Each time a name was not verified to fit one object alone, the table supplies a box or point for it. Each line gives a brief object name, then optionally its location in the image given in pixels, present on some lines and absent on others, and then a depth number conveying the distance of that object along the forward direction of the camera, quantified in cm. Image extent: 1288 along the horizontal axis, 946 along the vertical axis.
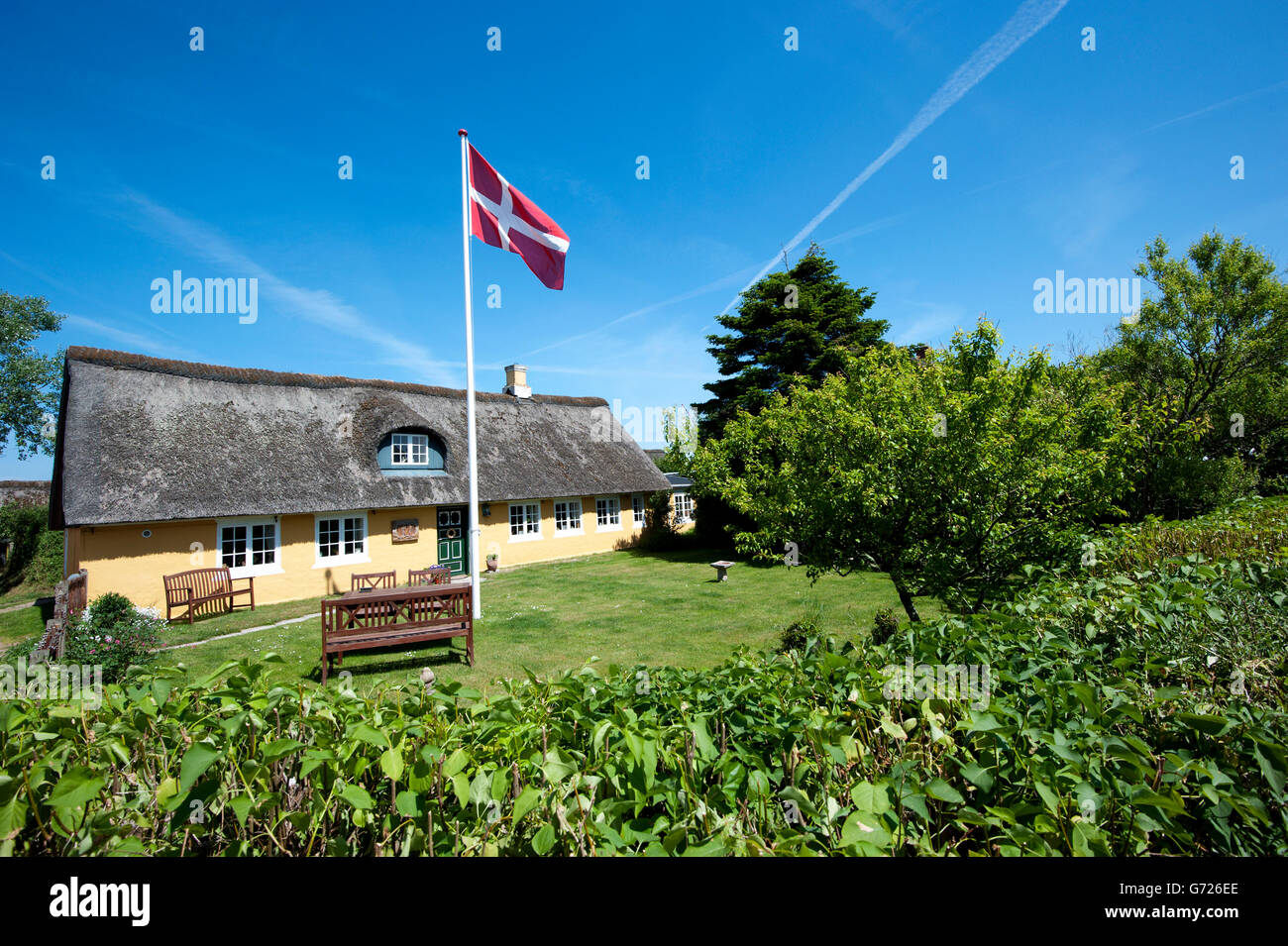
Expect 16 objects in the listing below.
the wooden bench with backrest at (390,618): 912
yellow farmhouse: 1405
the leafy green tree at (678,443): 3210
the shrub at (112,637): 864
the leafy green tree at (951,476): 712
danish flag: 1227
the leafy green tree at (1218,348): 1838
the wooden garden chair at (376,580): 1633
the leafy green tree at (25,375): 3409
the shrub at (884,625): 819
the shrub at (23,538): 2170
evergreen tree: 2370
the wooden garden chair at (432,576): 1478
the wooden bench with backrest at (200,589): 1392
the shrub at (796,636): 789
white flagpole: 1254
